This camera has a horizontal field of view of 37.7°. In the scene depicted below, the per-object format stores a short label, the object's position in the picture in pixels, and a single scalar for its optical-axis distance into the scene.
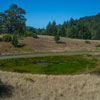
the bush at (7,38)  64.50
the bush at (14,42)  59.06
